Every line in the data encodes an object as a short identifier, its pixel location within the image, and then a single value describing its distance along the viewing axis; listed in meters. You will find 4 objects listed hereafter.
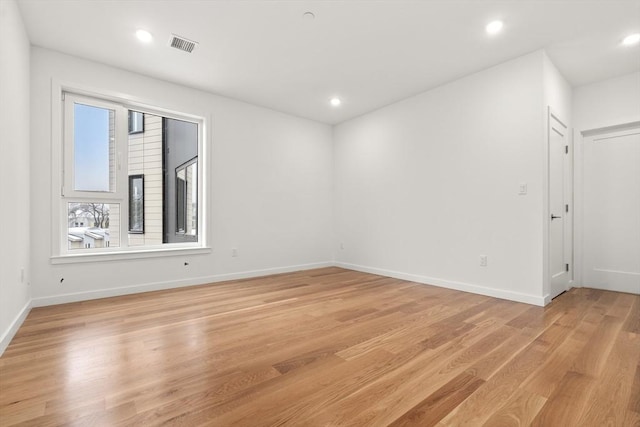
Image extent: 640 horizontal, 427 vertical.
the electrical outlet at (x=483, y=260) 3.59
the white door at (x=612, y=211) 3.64
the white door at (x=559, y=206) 3.37
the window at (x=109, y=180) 3.45
